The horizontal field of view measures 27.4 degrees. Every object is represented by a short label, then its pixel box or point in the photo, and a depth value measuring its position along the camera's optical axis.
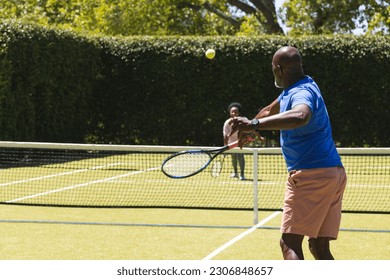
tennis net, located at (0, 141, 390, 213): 12.27
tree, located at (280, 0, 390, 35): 37.12
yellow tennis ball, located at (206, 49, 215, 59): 21.20
